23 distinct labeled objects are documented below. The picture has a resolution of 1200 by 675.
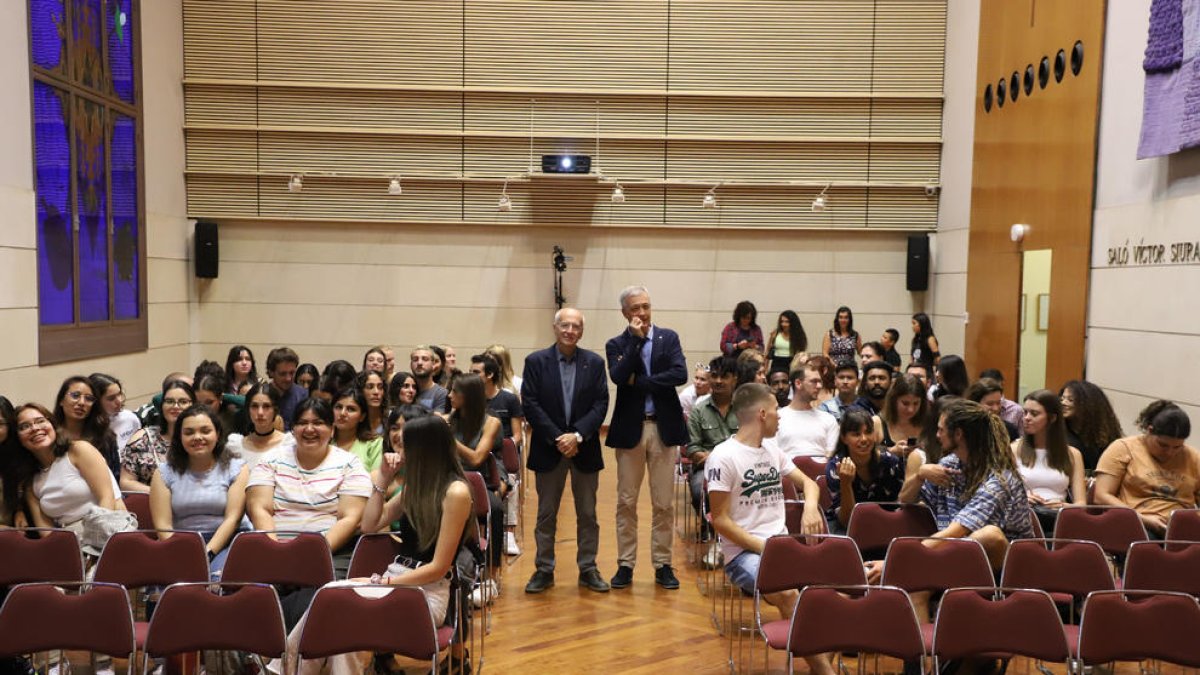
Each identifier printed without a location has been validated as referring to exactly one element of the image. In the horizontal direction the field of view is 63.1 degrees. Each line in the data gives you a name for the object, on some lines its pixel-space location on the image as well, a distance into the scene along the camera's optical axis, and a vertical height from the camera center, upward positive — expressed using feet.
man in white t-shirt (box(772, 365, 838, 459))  19.84 -2.95
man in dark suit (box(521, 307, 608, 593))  18.86 -2.93
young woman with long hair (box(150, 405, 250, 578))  14.57 -3.23
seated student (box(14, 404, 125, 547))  14.48 -3.11
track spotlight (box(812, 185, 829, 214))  37.88 +3.12
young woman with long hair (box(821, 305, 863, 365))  36.01 -2.10
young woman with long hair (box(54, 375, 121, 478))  16.69 -2.58
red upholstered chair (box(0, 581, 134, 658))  10.91 -3.92
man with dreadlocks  13.30 -2.69
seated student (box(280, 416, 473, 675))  12.34 -3.03
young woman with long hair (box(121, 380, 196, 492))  17.03 -3.13
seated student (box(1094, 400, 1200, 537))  15.99 -3.07
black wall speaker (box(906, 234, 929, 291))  37.99 +0.95
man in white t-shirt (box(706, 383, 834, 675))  14.23 -3.06
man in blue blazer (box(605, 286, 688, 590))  18.75 -2.74
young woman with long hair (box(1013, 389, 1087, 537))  16.24 -2.97
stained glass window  28.04 +2.90
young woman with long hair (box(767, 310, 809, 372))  36.96 -2.25
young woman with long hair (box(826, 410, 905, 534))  15.47 -3.11
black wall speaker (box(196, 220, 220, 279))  37.99 +0.87
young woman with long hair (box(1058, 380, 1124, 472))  18.63 -2.57
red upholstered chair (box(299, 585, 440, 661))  10.91 -3.90
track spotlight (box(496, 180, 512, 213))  37.73 +2.85
